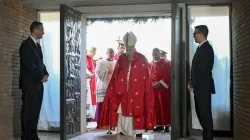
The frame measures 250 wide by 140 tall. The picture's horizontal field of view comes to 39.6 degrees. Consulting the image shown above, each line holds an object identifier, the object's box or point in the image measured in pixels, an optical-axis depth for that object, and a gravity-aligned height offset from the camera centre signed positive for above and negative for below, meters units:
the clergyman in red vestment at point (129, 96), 6.02 -0.35
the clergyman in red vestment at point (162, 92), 6.98 -0.32
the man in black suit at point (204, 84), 4.79 -0.11
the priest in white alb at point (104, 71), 7.43 +0.12
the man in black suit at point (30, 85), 4.88 -0.12
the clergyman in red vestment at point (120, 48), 7.86 +0.65
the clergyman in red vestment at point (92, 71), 7.79 +0.13
